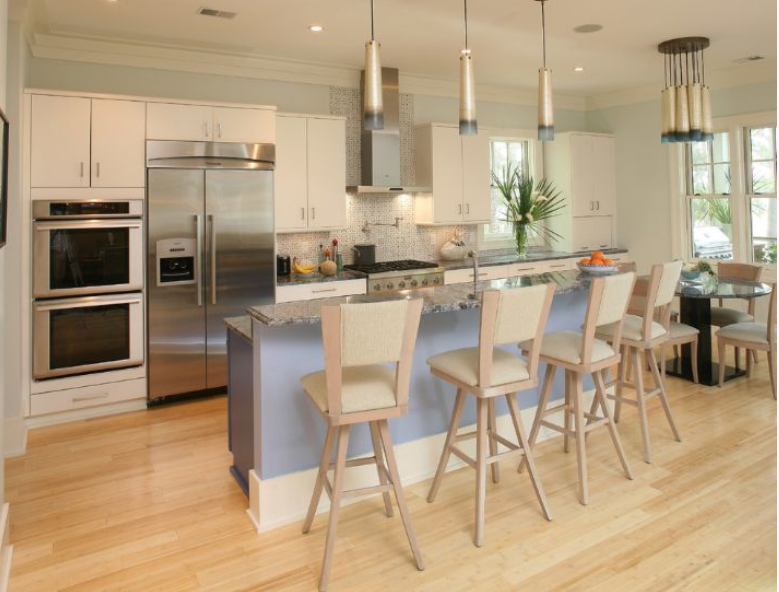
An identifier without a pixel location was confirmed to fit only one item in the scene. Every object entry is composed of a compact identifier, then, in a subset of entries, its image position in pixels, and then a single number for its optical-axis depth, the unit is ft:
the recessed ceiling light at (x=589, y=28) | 14.51
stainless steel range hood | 17.97
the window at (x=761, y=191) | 19.24
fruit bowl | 11.83
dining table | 14.83
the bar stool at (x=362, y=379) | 7.09
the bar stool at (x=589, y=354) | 9.44
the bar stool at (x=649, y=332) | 10.84
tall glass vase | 21.08
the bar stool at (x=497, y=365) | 8.16
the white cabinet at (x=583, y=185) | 22.21
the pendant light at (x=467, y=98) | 9.62
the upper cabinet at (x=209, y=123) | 14.19
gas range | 16.87
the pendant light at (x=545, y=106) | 10.55
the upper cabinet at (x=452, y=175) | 19.11
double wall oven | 13.01
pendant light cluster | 14.24
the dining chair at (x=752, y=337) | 14.39
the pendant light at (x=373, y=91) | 8.76
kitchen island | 8.86
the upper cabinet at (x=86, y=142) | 12.98
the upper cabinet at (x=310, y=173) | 16.39
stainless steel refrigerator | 14.24
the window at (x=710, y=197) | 20.38
